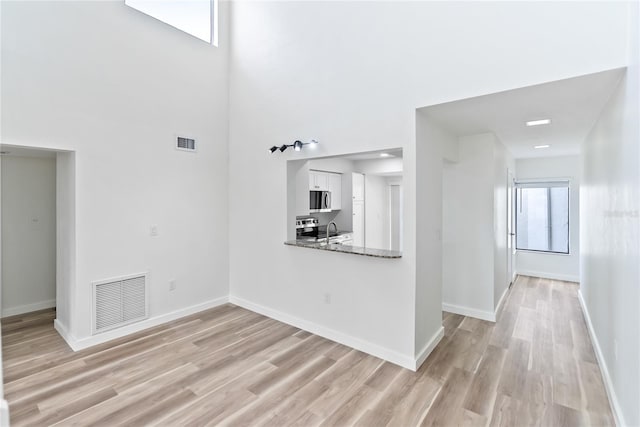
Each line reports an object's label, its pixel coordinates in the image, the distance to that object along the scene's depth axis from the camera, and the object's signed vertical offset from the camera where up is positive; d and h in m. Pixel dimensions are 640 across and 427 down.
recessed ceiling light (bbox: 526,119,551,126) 3.26 +0.97
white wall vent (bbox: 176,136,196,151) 4.18 +0.95
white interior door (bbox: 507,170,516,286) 5.28 -0.40
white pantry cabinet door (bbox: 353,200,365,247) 6.67 -0.23
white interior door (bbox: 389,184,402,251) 7.33 -0.04
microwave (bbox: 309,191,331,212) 6.10 +0.23
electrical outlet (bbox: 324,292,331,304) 3.62 -1.00
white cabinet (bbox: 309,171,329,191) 6.07 +0.64
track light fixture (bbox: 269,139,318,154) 3.69 +0.83
